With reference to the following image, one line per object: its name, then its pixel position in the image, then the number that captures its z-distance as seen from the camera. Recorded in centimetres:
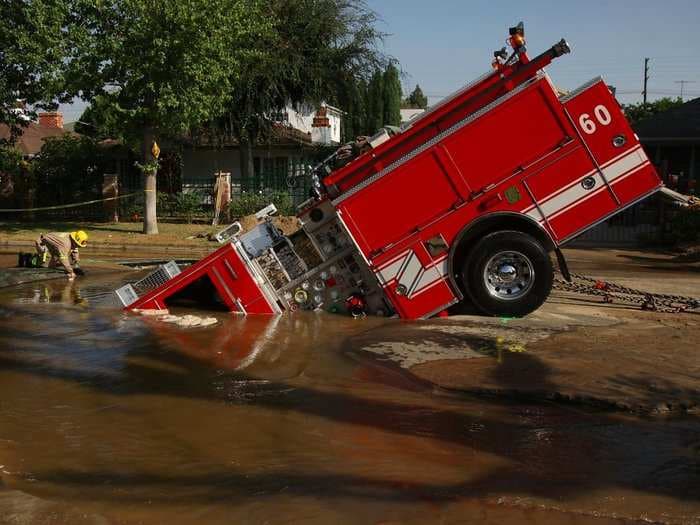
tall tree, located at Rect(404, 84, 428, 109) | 11058
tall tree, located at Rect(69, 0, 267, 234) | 2058
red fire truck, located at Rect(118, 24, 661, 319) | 934
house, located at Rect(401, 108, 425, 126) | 8419
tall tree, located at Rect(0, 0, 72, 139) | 2050
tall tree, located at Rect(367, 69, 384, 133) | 5822
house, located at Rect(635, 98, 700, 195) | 2864
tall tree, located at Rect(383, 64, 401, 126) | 6144
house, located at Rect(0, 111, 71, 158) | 4294
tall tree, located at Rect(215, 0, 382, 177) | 2964
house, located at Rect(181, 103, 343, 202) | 3183
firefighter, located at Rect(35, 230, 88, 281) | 1398
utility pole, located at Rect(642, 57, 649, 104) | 7700
